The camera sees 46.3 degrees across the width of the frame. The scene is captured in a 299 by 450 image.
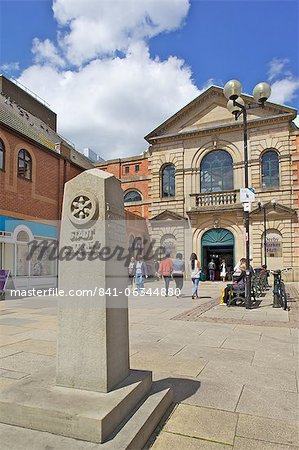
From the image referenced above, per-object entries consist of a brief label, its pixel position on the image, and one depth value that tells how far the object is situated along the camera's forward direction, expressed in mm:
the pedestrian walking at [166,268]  14172
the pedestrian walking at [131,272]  20922
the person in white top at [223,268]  24972
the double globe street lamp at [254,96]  11047
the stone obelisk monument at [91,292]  3344
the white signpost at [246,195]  11398
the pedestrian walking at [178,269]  14148
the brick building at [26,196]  16672
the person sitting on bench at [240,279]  11914
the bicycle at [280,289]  11312
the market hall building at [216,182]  26859
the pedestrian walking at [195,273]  13523
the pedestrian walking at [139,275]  15684
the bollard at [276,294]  11344
